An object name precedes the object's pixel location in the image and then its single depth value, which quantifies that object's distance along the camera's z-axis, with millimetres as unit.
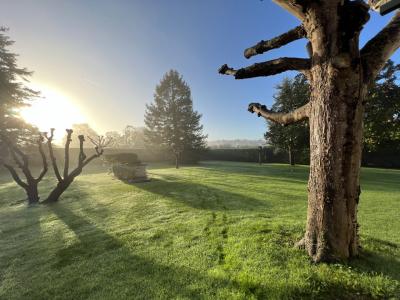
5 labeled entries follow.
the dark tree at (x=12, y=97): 19927
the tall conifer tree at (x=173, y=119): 30062
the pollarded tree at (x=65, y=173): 9031
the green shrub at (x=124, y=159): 15309
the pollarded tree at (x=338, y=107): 2574
